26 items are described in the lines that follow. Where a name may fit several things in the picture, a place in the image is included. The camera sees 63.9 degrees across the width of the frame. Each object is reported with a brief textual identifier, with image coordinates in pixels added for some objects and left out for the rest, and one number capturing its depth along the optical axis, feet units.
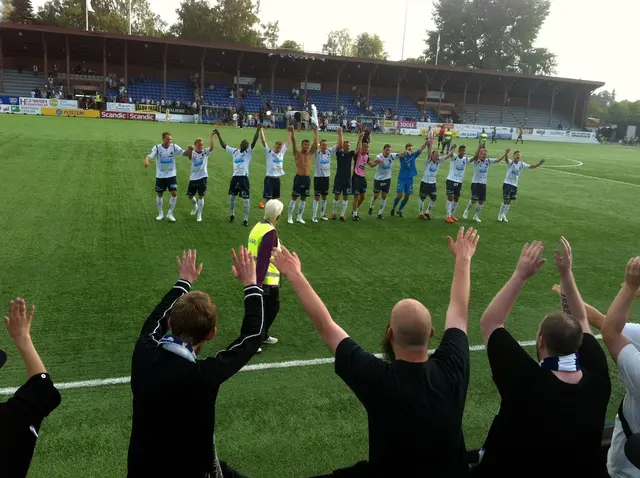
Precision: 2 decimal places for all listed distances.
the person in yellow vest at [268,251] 19.36
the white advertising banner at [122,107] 142.19
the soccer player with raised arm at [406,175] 47.04
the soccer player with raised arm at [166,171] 40.37
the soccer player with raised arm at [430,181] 47.14
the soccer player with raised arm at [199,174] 40.73
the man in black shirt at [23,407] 7.72
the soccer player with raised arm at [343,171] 44.57
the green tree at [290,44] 280.31
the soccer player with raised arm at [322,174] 43.73
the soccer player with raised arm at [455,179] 46.85
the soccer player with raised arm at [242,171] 41.33
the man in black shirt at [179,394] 8.98
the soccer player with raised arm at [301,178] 42.19
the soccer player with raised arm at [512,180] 47.42
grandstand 156.25
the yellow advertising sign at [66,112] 134.21
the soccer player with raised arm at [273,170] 42.24
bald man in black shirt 7.97
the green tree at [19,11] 228.63
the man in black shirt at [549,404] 8.64
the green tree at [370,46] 312.71
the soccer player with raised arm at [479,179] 46.75
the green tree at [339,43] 344.69
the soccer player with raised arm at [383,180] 46.70
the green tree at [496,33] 257.14
